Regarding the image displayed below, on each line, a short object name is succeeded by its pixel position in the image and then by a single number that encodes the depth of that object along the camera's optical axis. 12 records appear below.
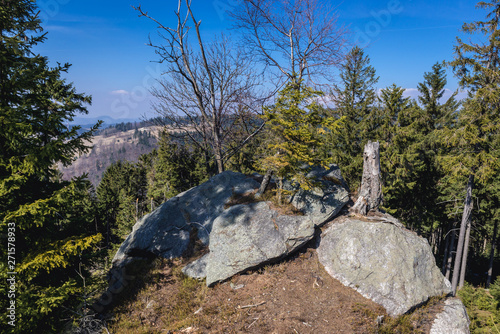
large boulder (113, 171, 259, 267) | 10.54
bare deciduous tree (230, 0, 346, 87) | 10.27
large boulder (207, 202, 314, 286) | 8.71
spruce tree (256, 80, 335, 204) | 9.07
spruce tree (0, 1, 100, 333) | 6.02
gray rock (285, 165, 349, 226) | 10.15
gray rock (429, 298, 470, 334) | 7.30
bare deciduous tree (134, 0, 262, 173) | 12.14
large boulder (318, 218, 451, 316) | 7.83
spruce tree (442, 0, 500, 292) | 10.80
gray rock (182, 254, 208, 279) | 9.24
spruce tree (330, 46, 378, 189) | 18.80
